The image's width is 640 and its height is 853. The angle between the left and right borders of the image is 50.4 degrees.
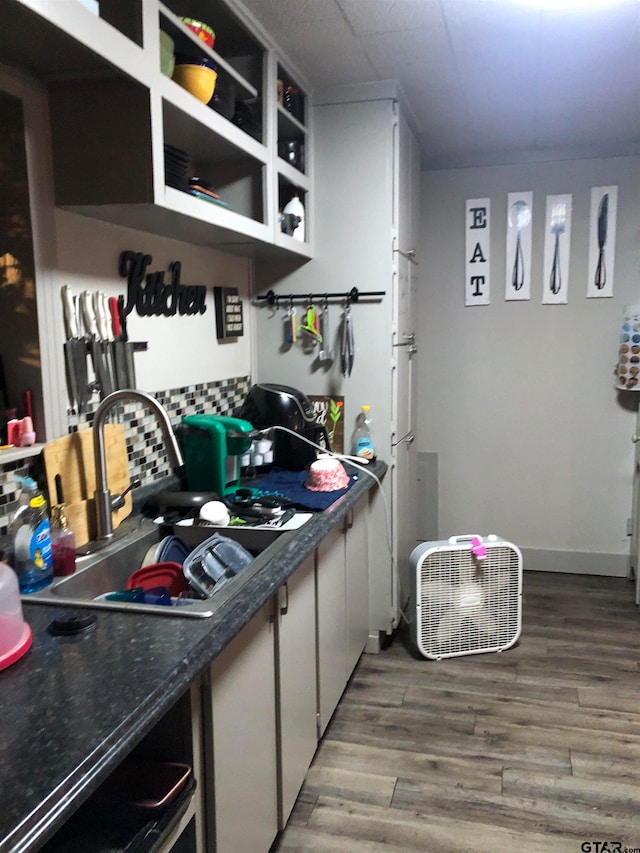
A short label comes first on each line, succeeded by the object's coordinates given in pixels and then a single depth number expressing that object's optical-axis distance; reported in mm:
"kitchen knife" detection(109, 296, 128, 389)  1901
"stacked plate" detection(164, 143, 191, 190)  1705
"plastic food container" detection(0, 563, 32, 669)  1106
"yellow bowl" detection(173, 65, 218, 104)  1750
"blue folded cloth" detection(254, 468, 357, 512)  2129
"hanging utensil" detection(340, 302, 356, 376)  2746
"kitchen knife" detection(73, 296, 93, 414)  1750
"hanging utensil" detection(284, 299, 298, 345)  2826
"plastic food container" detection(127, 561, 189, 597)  1653
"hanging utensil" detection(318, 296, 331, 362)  2795
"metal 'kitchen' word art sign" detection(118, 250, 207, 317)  1998
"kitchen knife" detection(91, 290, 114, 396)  1817
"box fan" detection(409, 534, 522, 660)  2748
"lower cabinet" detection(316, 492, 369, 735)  2121
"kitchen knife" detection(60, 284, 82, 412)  1714
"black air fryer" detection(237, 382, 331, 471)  2564
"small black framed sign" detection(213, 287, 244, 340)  2578
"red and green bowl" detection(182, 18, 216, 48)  1780
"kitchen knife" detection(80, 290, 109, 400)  1775
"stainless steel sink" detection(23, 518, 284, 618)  1336
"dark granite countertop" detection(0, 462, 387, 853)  813
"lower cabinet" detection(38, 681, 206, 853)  1054
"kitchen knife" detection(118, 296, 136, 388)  1956
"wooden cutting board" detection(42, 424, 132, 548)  1635
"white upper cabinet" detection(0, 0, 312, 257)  1395
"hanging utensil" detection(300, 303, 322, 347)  2783
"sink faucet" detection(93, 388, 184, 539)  1489
